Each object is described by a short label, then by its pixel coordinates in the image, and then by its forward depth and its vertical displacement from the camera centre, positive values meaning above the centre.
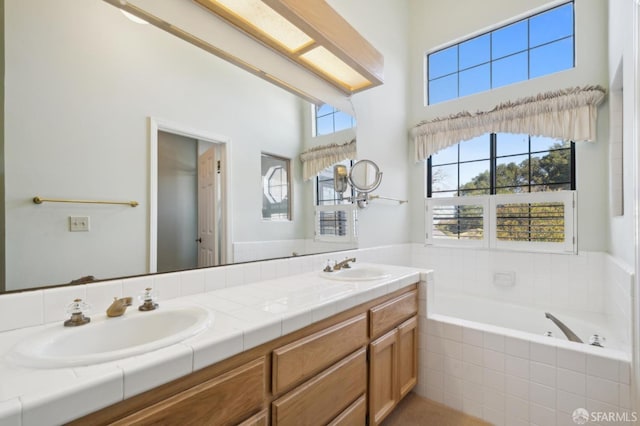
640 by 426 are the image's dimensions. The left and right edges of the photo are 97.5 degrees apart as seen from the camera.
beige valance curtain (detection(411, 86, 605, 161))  2.18 +0.82
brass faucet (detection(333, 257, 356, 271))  1.83 -0.35
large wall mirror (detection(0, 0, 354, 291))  0.87 +0.28
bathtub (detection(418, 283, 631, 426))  1.36 -0.88
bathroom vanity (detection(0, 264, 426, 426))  0.57 -0.43
